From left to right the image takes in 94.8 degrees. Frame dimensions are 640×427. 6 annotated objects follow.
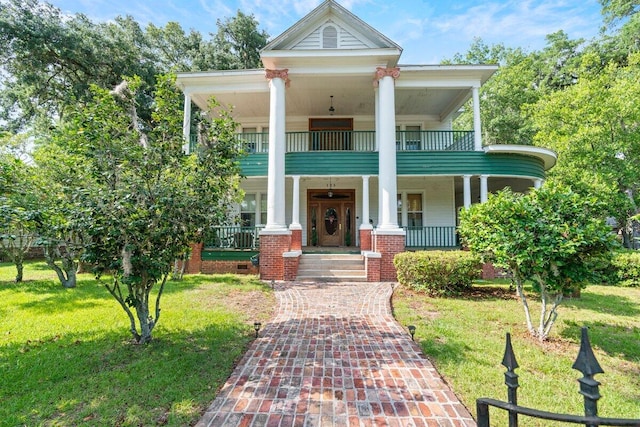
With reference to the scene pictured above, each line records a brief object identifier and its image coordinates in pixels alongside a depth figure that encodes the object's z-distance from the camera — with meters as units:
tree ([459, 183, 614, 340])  4.12
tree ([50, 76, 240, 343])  3.60
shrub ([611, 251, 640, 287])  9.09
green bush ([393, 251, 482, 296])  7.19
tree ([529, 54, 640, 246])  12.01
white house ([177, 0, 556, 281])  9.56
